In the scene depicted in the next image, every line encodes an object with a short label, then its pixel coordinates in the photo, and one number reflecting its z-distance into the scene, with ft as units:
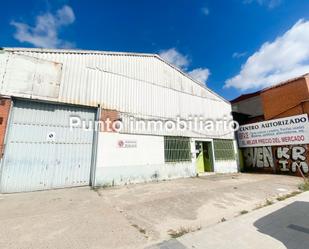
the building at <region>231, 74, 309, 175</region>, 37.86
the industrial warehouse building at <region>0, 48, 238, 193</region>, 23.06
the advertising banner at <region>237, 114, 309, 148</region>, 37.14
